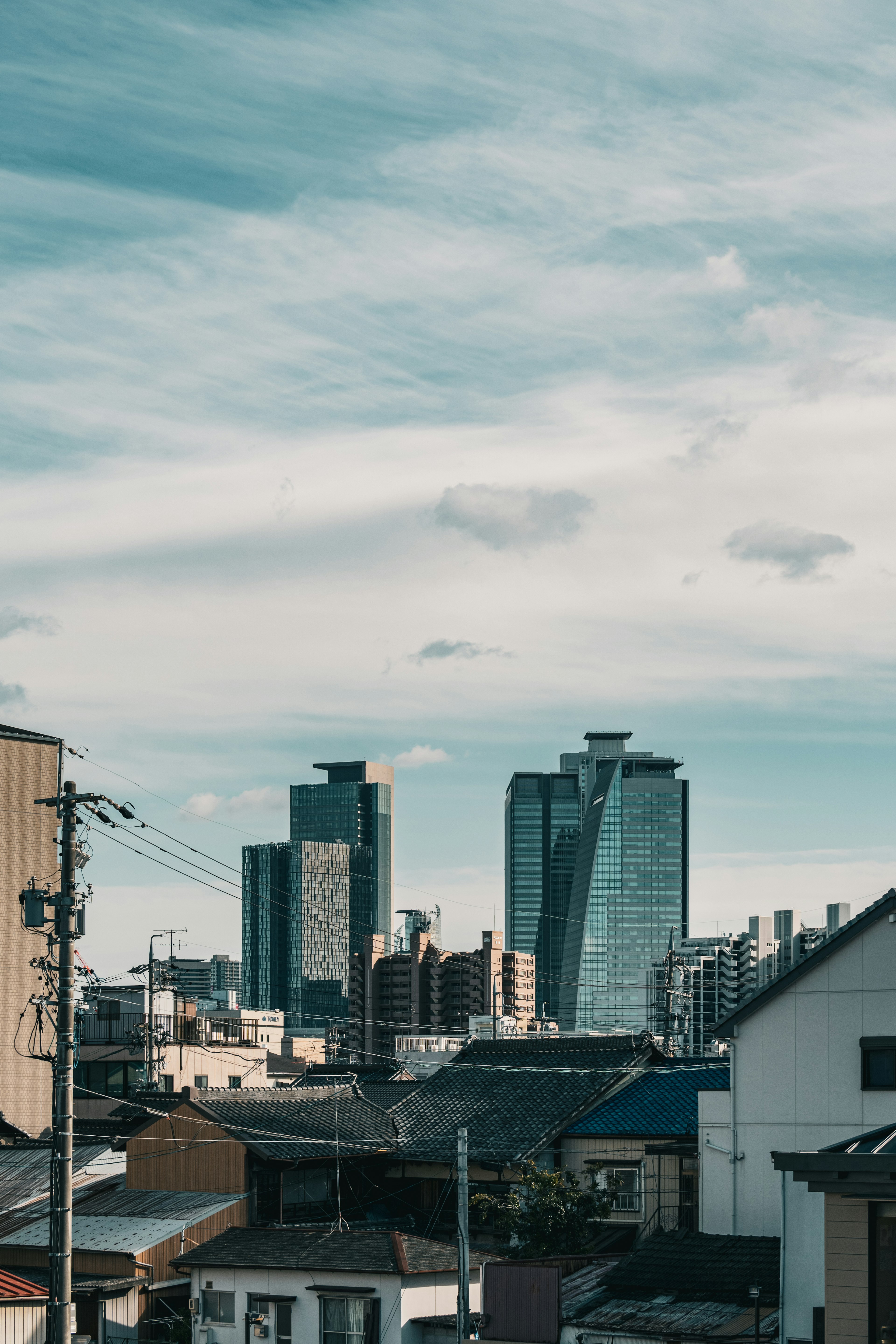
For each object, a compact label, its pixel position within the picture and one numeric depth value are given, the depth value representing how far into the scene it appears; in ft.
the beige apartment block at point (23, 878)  248.73
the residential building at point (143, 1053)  262.88
